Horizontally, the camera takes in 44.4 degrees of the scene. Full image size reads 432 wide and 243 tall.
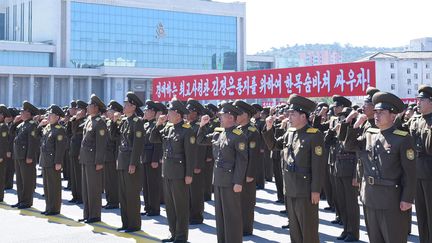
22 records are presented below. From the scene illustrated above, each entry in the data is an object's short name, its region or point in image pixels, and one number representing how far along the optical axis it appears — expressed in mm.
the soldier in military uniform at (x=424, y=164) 5875
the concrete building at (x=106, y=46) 54812
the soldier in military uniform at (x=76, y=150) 10034
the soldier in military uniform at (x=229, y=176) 6027
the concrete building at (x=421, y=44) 135625
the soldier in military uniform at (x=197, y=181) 8164
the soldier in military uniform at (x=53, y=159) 8602
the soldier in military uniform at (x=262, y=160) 10891
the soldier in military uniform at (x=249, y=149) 7094
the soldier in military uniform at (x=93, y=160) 8023
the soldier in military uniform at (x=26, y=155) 9375
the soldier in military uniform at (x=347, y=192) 6859
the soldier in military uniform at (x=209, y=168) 9930
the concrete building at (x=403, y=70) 92000
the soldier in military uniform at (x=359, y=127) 5207
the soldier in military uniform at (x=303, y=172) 5273
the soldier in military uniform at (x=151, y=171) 8773
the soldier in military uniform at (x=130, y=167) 7352
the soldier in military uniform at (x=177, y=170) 6723
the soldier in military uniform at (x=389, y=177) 4629
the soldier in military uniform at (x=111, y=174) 9315
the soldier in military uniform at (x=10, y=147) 10939
